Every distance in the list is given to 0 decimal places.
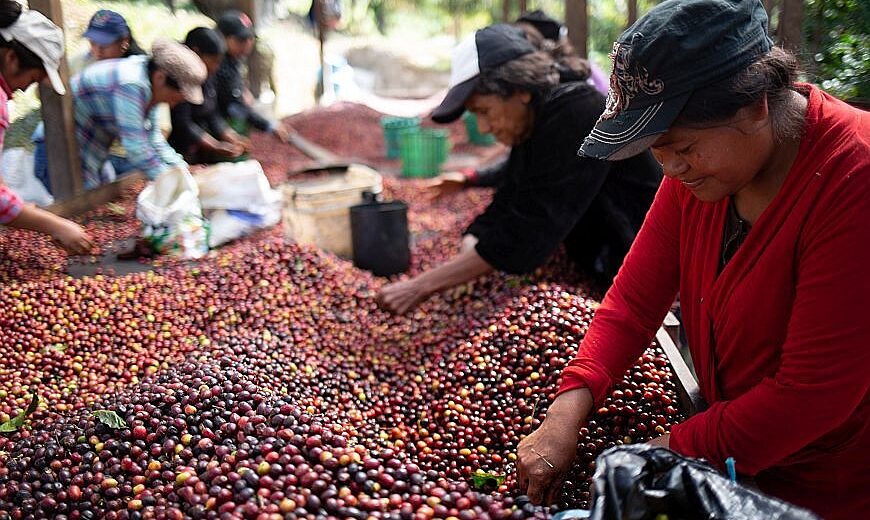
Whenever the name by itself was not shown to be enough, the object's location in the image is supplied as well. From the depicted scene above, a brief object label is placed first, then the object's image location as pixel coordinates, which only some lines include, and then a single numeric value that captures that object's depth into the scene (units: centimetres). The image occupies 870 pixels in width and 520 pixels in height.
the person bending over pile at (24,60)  352
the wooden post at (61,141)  511
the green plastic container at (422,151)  870
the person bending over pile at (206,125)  646
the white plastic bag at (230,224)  509
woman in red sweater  148
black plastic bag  136
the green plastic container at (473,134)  1111
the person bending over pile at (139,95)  499
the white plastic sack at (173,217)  451
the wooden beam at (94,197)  489
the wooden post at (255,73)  1202
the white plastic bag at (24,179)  516
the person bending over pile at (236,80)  759
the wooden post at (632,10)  568
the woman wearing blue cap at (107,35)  575
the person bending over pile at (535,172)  330
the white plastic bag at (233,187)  516
